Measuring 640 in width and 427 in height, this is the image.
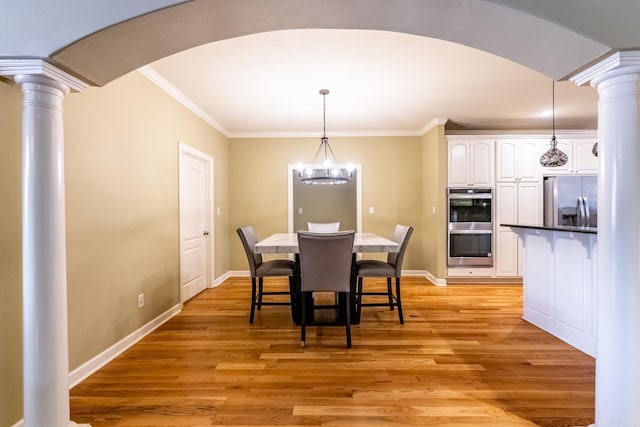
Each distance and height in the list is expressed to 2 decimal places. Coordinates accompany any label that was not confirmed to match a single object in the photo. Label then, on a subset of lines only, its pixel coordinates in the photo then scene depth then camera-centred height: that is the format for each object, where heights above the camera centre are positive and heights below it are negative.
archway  1.37 +0.85
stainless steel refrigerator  4.34 +0.11
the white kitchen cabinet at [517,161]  4.64 +0.68
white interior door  3.67 -0.14
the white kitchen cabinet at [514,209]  4.64 -0.02
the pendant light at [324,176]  3.58 +0.38
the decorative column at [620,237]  1.34 -0.13
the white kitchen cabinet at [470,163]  4.65 +0.66
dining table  2.65 -0.34
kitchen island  2.39 -0.64
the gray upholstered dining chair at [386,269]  3.00 -0.58
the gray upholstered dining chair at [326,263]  2.44 -0.43
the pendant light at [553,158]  3.30 +0.52
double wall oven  4.64 -0.34
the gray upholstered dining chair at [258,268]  3.09 -0.58
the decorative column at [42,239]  1.39 -0.12
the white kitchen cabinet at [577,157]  4.62 +0.73
